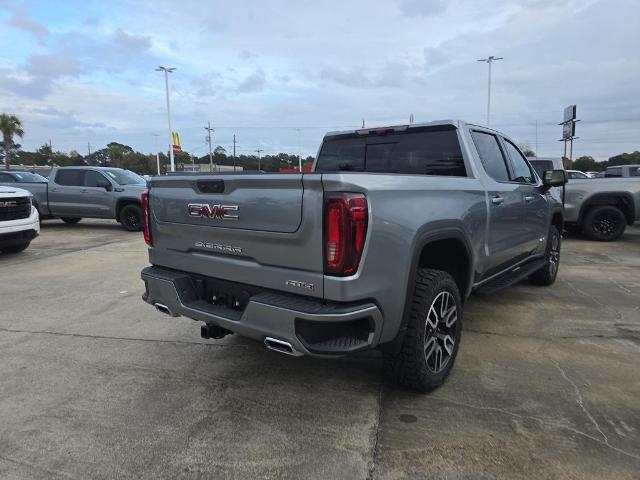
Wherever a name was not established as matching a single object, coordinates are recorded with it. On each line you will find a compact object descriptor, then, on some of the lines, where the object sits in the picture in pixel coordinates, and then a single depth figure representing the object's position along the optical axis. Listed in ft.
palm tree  145.69
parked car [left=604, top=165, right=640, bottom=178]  50.93
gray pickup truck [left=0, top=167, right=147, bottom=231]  42.57
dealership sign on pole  63.44
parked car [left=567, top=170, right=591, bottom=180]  54.26
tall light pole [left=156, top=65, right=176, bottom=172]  128.93
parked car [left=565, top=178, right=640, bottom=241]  34.12
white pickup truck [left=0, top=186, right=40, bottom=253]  26.63
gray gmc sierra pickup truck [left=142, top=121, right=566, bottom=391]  8.38
